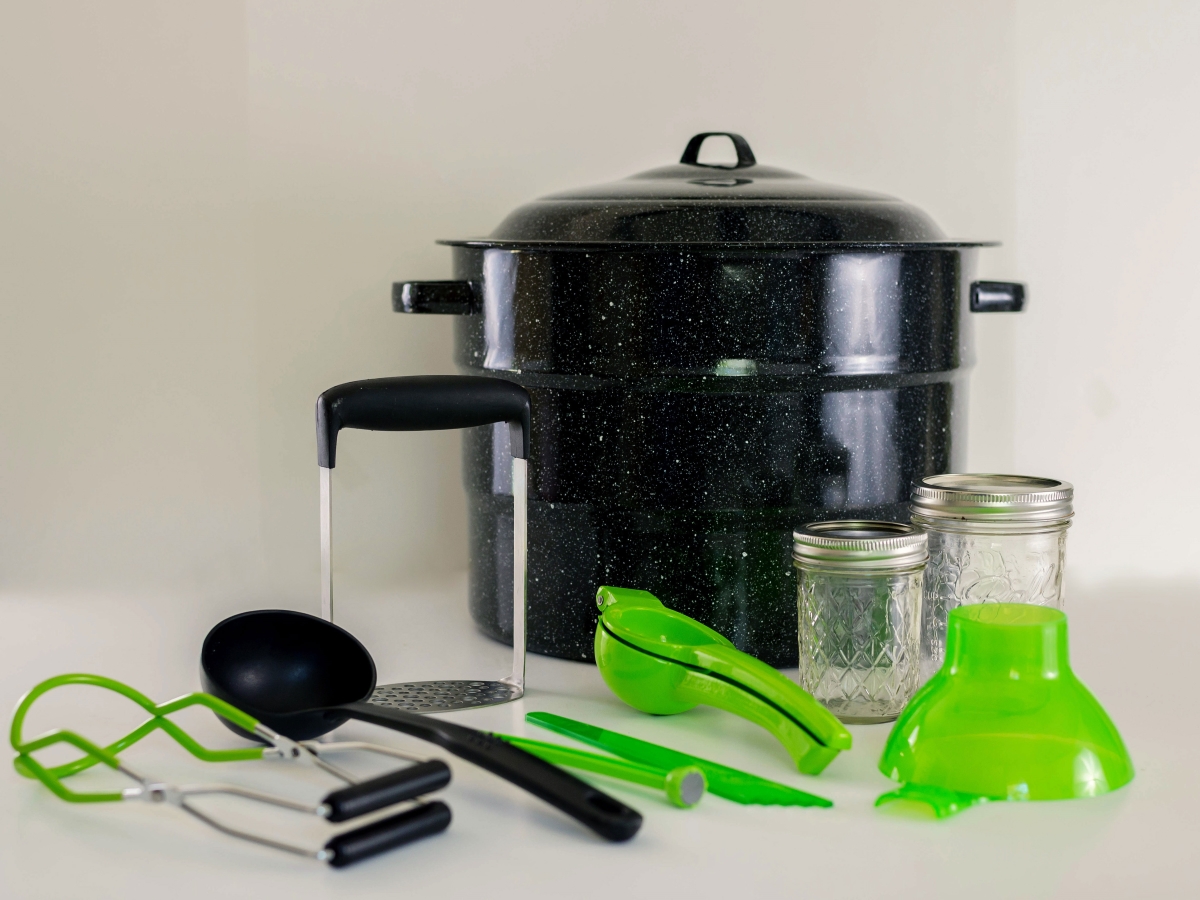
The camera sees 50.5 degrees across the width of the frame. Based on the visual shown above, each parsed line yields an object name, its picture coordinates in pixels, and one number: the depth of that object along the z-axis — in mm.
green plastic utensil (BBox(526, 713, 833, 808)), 621
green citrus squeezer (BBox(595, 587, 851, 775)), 666
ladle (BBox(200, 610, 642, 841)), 655
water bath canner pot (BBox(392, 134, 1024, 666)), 825
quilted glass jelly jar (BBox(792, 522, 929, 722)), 748
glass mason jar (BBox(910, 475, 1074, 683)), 785
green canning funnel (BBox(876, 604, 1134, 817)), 621
